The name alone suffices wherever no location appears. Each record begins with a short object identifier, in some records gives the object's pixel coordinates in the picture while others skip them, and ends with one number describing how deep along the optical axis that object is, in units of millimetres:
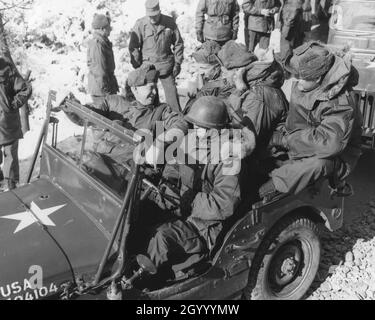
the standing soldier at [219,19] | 7434
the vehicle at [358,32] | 6551
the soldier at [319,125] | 3568
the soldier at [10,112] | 5531
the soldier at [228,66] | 4566
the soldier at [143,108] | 4184
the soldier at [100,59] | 6656
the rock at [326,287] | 4309
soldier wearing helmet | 3230
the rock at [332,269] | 4496
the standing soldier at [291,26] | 8114
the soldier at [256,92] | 4180
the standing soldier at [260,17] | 7934
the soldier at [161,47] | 6891
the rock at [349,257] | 4621
